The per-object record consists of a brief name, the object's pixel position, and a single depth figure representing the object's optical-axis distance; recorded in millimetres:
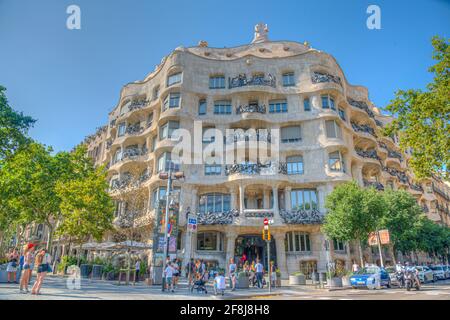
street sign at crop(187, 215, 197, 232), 17312
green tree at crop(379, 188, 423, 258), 28766
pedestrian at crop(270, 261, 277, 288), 20812
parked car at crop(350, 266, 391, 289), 19891
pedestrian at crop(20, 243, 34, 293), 12141
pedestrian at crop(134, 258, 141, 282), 21022
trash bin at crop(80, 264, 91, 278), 23984
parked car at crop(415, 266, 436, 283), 25242
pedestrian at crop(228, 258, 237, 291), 18328
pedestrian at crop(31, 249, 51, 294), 11508
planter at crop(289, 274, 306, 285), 22969
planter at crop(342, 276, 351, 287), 22386
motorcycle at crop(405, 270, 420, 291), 18219
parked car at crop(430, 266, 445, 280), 29084
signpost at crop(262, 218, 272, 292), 16872
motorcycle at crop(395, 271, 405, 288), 20395
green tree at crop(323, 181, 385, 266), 24173
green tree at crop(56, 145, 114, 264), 27000
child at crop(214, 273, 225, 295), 14793
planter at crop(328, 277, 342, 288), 21094
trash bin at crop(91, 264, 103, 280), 22828
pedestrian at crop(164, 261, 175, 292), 15539
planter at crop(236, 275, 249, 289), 19453
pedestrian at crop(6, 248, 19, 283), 16094
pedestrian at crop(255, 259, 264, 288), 19953
